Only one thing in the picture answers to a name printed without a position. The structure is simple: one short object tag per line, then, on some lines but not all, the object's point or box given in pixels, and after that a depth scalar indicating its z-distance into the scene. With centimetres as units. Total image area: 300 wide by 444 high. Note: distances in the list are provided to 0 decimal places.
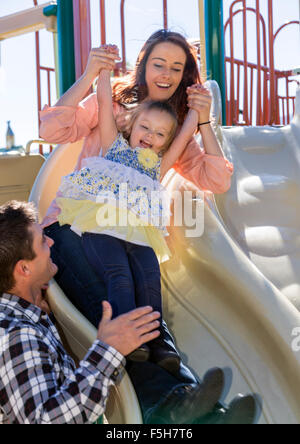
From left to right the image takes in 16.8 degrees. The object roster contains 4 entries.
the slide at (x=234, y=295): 313
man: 270
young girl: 302
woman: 292
